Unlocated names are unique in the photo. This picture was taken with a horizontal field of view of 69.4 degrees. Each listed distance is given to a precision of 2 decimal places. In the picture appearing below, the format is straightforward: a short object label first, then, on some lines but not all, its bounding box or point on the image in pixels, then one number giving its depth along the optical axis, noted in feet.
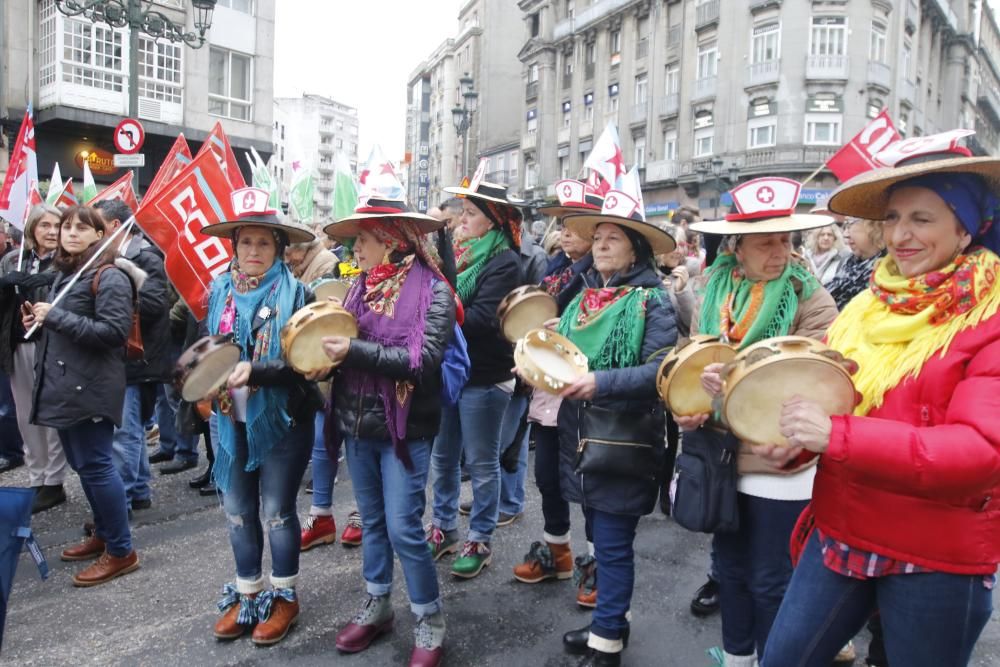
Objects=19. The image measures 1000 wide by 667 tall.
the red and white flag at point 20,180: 18.92
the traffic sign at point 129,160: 30.68
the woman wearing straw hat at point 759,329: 9.21
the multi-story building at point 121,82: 67.26
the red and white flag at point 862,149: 12.41
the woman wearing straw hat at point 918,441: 5.79
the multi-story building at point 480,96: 185.37
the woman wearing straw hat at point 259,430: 11.49
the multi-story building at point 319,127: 322.96
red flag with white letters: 14.73
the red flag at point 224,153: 16.32
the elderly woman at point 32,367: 17.46
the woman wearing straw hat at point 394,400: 10.68
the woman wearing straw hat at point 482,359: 14.06
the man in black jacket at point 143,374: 17.43
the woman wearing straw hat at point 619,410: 10.52
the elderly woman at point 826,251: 21.09
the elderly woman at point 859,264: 13.17
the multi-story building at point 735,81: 99.86
